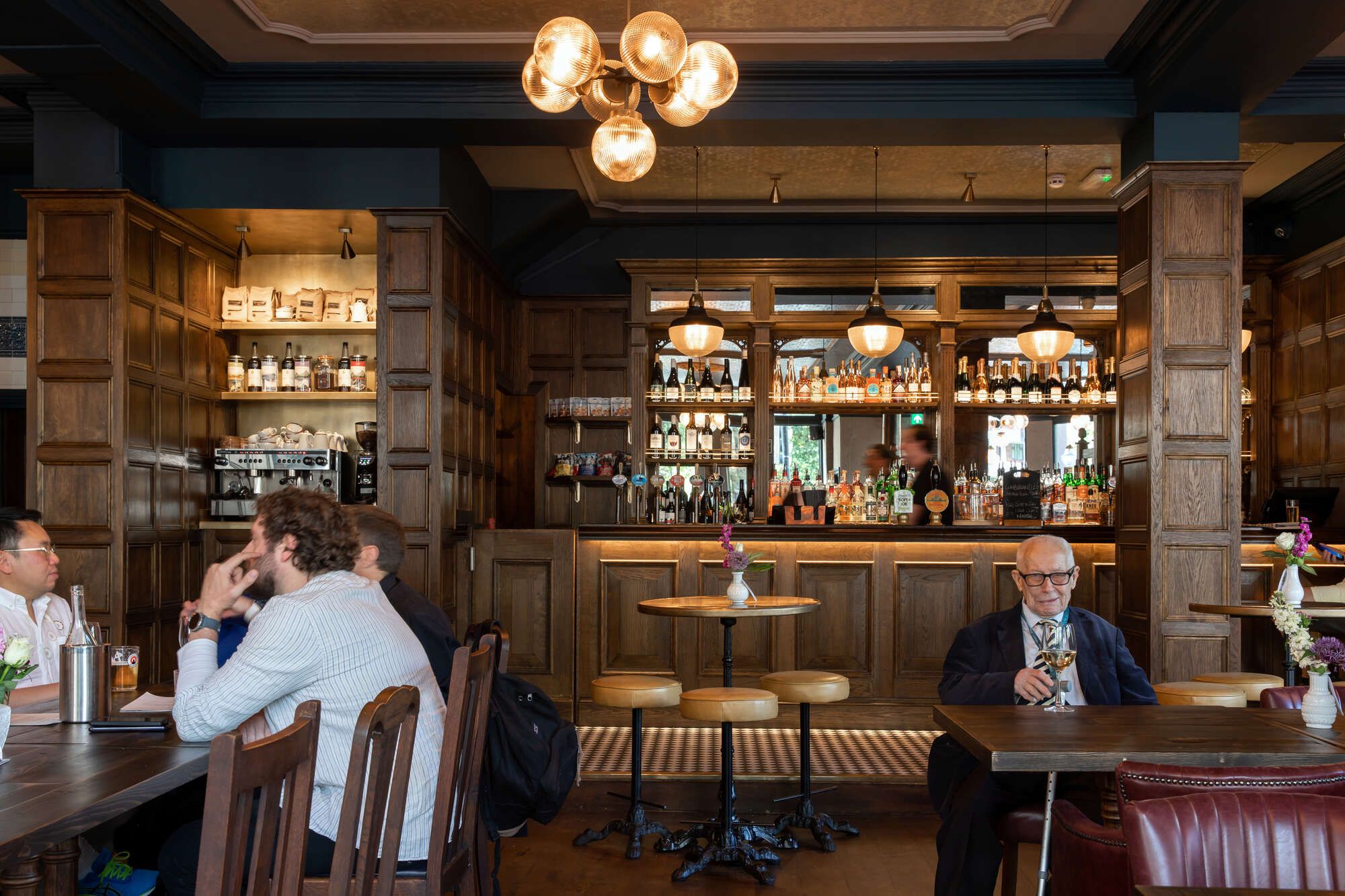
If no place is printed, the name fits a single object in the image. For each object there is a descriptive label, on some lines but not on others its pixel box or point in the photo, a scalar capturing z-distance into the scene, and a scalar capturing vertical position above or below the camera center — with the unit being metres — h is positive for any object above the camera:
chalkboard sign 7.41 -0.20
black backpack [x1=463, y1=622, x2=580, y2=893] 3.07 -0.83
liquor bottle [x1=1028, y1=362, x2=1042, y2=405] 8.30 +0.61
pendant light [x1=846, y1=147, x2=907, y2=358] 6.81 +0.85
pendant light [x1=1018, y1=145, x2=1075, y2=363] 7.02 +0.85
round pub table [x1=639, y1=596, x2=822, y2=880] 4.25 -1.46
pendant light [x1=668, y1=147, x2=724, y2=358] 6.86 +0.86
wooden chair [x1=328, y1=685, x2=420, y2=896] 1.76 -0.56
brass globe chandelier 3.45 +1.30
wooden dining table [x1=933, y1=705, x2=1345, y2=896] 2.24 -0.60
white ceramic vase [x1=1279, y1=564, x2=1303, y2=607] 4.52 -0.49
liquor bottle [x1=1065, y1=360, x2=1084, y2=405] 8.27 +0.59
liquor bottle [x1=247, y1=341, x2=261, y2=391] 6.77 +0.54
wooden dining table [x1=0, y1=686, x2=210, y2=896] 1.75 -0.59
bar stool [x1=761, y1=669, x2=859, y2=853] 4.64 -0.99
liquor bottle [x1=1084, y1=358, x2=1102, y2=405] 8.28 +0.62
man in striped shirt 2.27 -0.42
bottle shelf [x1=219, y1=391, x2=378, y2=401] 6.67 +0.43
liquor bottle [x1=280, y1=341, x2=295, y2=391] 6.75 +0.54
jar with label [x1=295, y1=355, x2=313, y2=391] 6.77 +0.57
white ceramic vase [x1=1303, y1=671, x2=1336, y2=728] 2.56 -0.55
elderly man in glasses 2.88 -0.61
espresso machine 6.47 -0.02
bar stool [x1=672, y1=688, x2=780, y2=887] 4.23 -1.29
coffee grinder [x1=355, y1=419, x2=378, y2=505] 6.41 -0.07
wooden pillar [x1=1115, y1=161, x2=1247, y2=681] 5.36 +0.27
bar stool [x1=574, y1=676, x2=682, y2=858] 4.50 -0.97
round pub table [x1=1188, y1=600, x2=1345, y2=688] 4.85 -0.64
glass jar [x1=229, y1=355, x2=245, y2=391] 6.77 +0.59
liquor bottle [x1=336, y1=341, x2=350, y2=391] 6.74 +0.55
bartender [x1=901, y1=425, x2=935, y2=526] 8.13 +0.09
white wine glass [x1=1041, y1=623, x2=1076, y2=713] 2.71 -0.45
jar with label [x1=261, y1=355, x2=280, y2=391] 6.75 +0.56
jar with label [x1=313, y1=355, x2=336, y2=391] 6.75 +0.54
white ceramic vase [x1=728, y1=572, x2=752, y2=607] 4.72 -0.54
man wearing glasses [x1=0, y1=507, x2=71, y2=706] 3.32 -0.38
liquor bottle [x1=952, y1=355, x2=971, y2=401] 8.24 +0.63
